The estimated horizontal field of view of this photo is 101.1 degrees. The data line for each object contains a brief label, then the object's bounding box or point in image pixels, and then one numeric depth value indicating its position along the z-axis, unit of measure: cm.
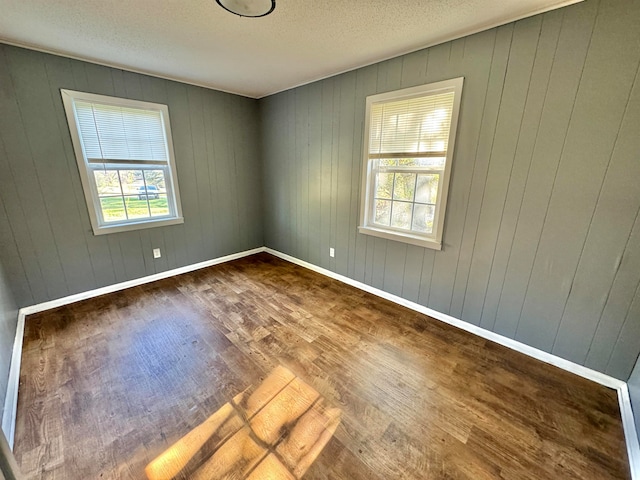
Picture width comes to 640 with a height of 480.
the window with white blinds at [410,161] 229
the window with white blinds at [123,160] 269
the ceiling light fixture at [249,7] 162
